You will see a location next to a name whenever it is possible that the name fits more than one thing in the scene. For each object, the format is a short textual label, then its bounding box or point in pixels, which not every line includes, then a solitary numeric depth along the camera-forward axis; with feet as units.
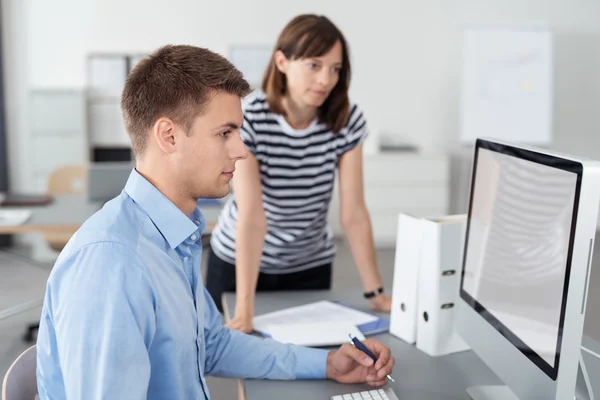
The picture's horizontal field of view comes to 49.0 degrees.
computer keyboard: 3.87
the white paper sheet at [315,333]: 4.82
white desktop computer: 3.07
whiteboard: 17.12
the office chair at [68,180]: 13.07
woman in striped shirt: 5.56
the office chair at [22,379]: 3.42
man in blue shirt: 2.99
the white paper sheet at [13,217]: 9.43
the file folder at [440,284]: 4.73
